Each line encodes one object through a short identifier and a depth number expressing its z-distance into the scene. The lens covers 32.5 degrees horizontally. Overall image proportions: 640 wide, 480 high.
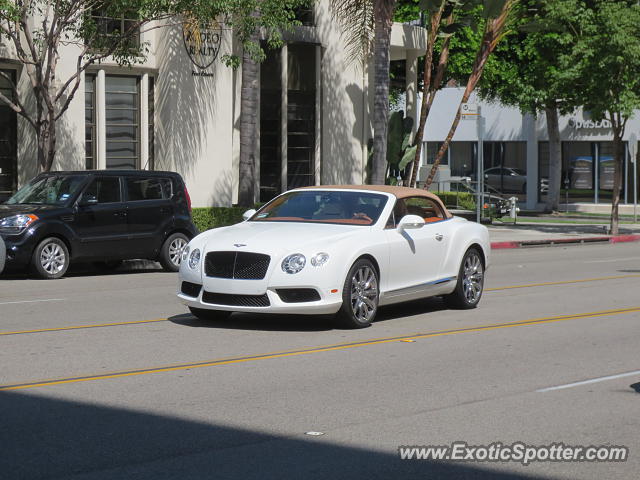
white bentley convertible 11.57
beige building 26.55
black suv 18.14
